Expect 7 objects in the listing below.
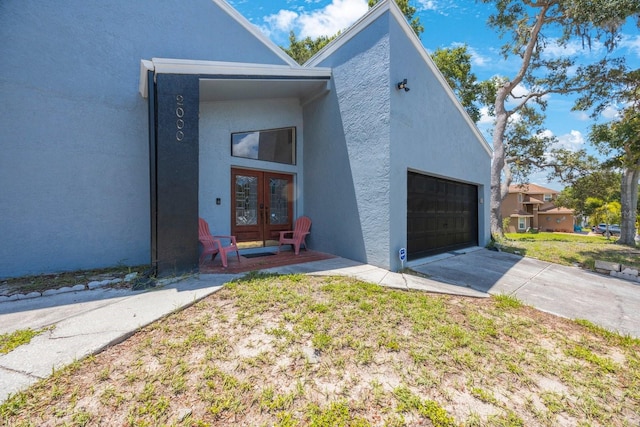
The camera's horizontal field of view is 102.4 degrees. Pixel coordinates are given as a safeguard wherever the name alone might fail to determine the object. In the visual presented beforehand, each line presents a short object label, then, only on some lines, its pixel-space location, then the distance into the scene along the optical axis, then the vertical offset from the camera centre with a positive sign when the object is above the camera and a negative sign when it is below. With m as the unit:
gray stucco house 4.52 +1.70
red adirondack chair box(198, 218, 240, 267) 5.23 -0.64
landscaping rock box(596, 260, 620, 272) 6.26 -1.36
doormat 6.49 -1.06
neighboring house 33.41 -0.02
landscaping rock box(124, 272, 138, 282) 4.35 -1.08
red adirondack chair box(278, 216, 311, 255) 6.77 -0.57
